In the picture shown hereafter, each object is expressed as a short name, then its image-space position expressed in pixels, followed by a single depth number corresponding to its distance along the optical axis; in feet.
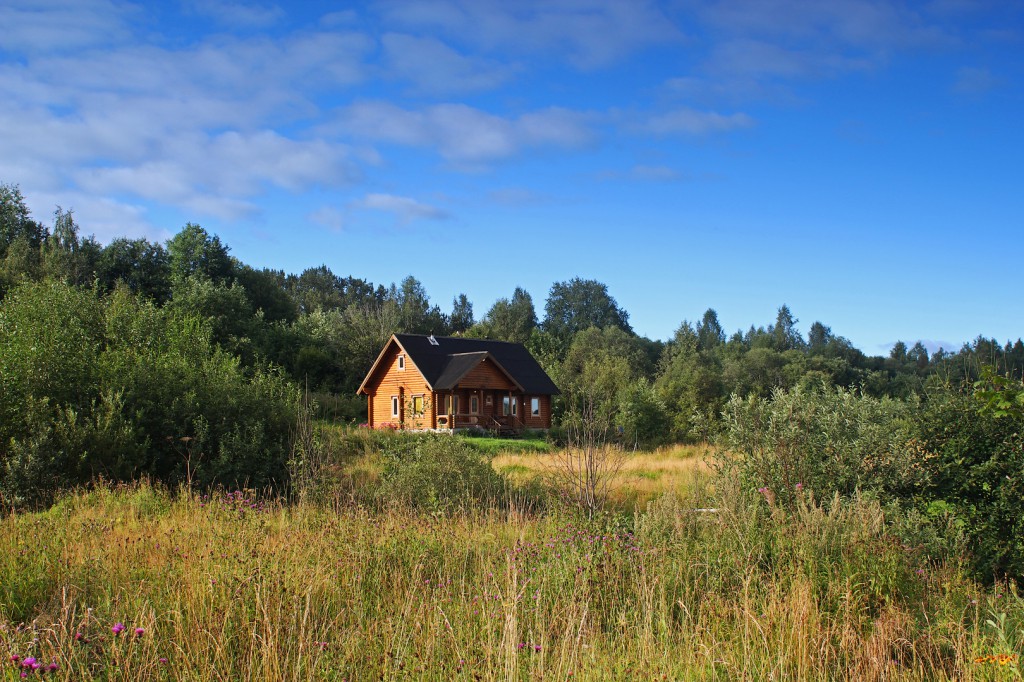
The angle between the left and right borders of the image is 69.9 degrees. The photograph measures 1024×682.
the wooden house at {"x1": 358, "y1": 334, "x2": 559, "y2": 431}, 120.26
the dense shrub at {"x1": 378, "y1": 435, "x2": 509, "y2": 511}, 41.32
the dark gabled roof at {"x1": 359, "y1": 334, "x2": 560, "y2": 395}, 121.49
